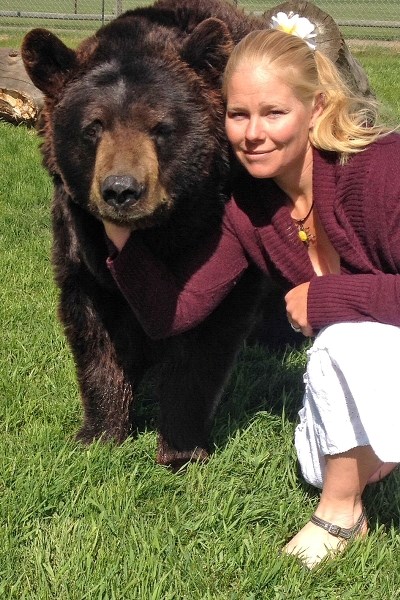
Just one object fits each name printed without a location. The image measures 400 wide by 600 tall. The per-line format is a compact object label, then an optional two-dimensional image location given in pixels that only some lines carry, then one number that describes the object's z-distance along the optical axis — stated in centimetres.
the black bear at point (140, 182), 277
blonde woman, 257
